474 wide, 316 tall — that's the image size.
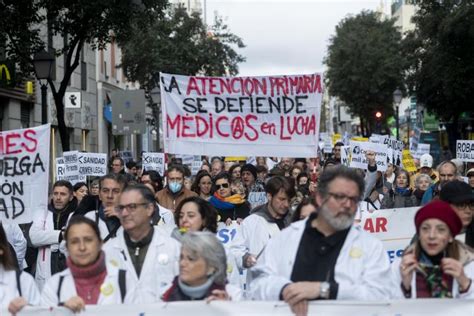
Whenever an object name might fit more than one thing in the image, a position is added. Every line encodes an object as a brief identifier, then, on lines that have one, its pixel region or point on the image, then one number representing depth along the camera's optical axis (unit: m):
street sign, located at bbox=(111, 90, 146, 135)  25.86
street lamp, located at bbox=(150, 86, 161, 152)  30.00
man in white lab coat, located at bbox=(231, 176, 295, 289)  8.05
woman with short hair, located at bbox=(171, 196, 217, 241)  7.09
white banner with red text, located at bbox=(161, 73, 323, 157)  10.45
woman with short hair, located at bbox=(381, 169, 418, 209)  12.35
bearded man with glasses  5.04
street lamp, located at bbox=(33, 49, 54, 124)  17.94
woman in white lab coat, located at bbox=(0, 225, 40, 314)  5.62
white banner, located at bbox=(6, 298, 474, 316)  5.07
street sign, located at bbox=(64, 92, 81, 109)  25.19
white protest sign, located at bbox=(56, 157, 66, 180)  15.11
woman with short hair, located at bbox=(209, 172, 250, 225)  10.67
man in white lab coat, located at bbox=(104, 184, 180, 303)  5.98
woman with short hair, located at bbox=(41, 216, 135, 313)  5.45
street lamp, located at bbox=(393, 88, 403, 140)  34.25
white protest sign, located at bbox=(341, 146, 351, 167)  17.14
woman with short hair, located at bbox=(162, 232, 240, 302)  5.31
